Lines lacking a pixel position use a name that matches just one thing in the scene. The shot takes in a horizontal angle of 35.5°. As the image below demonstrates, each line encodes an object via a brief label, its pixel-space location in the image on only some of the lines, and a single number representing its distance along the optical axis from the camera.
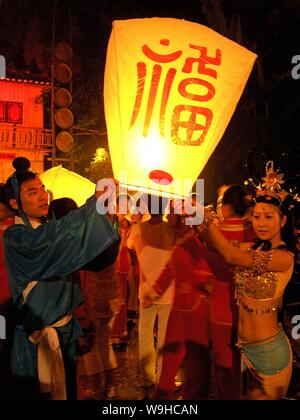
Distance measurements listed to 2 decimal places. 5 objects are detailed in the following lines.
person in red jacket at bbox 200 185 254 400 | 4.62
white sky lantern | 3.61
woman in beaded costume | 3.79
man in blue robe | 3.67
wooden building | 15.04
